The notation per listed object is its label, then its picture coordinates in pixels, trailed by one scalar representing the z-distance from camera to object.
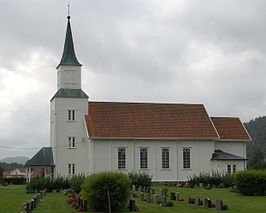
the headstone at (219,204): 29.56
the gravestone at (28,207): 28.21
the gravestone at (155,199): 34.38
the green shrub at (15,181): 74.20
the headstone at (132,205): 30.25
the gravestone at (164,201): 32.22
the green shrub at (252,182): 39.88
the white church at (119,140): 64.25
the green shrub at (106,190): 29.53
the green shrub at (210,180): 54.23
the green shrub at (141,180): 51.47
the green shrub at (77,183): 44.44
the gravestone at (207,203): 30.85
